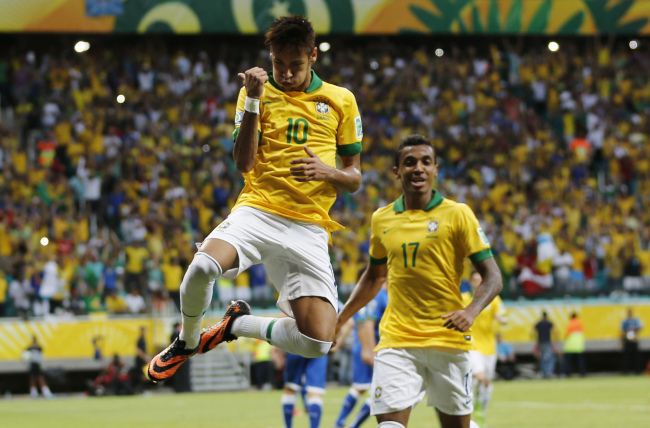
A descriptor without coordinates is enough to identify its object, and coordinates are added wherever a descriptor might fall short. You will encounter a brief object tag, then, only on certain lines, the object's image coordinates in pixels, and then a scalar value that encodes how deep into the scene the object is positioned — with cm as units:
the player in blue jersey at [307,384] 1283
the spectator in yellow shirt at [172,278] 2267
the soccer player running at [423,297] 760
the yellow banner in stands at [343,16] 2847
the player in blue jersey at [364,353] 1238
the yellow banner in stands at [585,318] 2541
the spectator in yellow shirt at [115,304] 2239
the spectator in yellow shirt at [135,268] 2261
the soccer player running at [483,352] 1340
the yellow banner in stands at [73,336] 2161
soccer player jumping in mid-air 661
